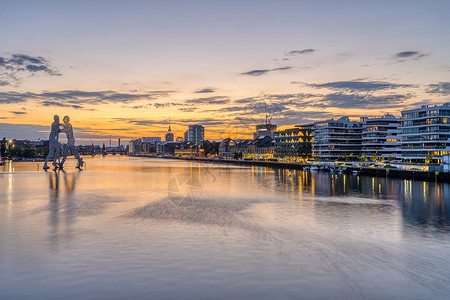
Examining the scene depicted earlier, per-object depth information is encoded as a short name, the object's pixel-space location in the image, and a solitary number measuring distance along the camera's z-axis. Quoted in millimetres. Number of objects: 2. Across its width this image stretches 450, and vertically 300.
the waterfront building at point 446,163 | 84612
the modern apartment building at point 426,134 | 99375
